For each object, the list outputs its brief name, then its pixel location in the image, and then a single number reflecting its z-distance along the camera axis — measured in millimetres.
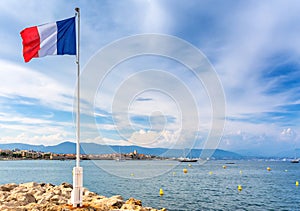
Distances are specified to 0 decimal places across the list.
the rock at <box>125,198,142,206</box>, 18928
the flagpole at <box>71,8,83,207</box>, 11531
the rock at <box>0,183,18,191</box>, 24283
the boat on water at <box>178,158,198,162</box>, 180750
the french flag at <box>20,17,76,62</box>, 12133
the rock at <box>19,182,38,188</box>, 25062
